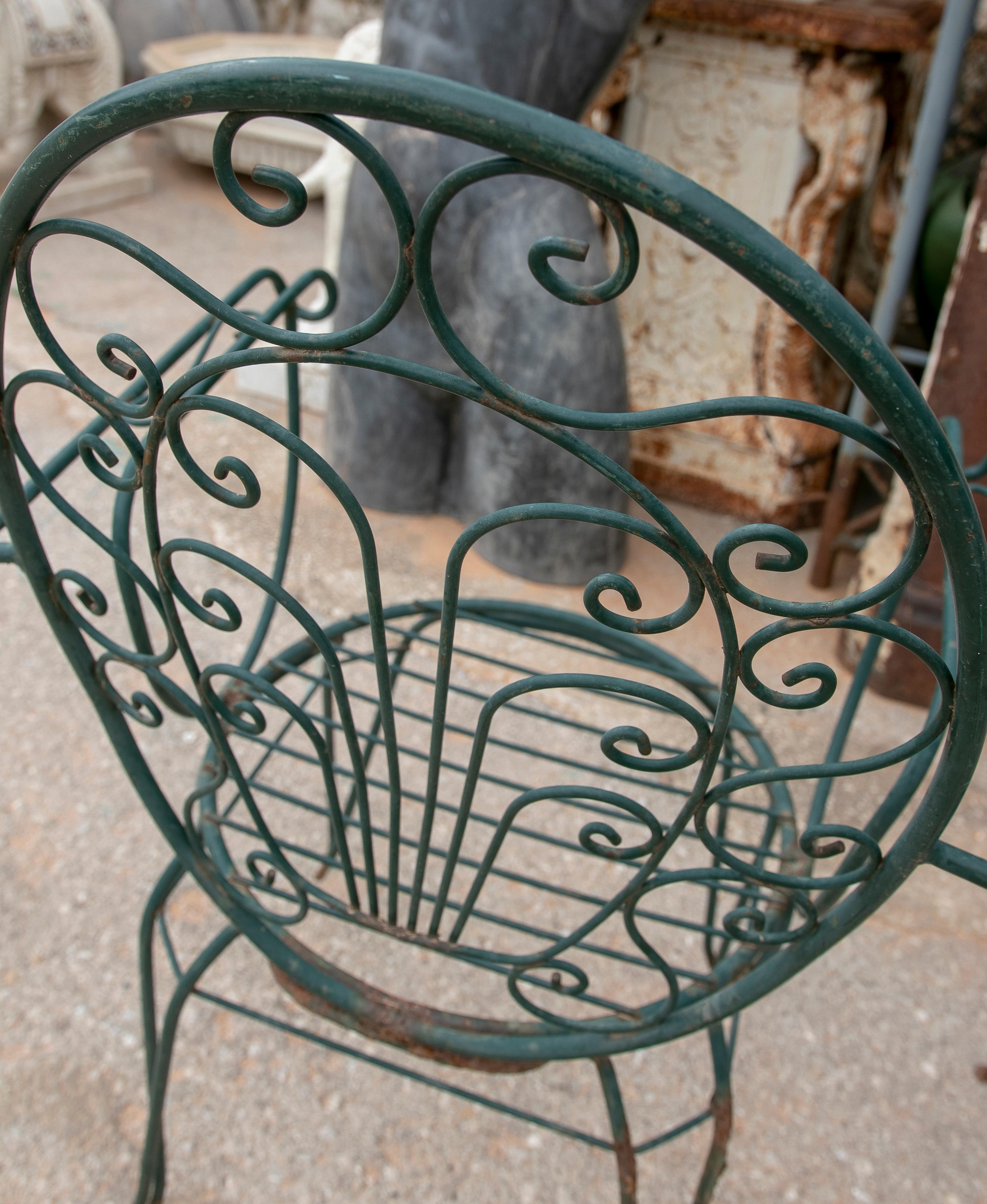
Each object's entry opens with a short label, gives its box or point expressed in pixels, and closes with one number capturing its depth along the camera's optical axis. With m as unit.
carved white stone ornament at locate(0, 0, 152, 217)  4.21
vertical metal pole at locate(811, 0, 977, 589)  2.10
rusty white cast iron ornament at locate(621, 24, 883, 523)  2.42
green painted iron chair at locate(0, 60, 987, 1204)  0.55
